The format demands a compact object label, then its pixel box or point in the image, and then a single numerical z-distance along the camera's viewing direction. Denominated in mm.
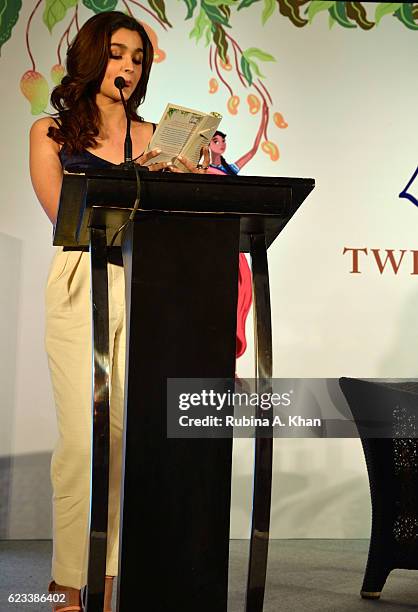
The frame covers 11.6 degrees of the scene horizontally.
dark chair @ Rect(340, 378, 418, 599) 6949
